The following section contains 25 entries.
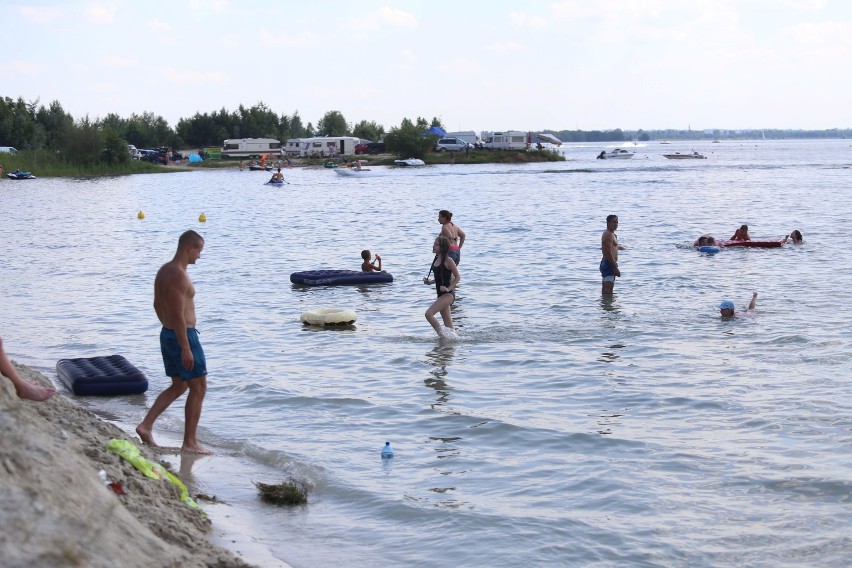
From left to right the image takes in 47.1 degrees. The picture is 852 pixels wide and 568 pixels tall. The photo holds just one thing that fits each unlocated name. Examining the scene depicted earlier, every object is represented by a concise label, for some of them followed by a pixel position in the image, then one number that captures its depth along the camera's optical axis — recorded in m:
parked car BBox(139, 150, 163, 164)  103.81
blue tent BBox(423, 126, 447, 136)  117.18
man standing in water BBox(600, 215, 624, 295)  16.95
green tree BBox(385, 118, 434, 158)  110.00
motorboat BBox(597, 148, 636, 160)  138.75
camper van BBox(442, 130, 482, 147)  127.44
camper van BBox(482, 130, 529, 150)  116.12
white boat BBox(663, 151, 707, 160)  134.25
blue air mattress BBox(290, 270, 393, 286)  21.05
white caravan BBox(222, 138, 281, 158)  117.00
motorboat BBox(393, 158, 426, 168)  104.25
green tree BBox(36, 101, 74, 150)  105.06
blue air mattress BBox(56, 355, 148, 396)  11.31
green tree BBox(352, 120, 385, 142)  142.50
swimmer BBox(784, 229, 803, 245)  29.10
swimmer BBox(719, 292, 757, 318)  16.08
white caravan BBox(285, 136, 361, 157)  115.25
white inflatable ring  16.25
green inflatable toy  6.77
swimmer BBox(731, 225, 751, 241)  27.47
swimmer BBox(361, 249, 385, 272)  21.47
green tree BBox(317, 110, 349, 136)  150.88
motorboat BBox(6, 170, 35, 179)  71.81
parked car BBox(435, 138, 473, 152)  114.31
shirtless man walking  8.05
